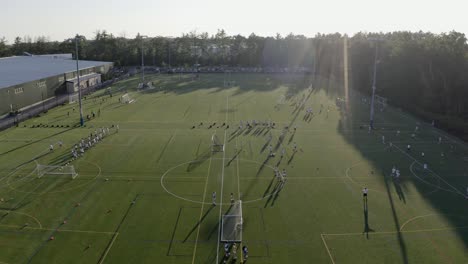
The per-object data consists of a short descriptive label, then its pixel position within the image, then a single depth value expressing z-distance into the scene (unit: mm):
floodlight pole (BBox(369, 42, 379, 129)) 58525
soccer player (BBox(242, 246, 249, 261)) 24783
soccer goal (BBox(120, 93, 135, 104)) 77812
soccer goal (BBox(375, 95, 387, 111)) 74925
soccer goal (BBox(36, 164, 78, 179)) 38406
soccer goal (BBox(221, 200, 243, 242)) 26975
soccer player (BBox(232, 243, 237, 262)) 24672
